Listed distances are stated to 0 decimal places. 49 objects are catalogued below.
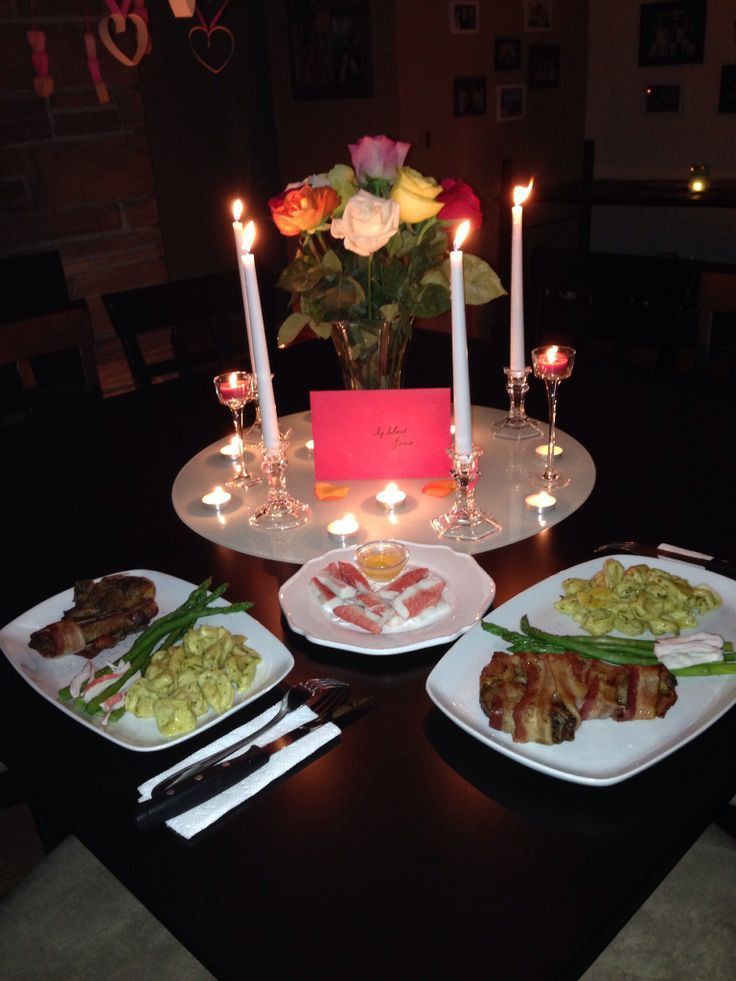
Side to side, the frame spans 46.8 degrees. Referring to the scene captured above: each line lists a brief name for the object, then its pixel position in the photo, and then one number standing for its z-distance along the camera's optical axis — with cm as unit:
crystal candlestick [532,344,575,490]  131
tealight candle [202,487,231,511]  132
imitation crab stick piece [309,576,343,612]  99
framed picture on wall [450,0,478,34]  449
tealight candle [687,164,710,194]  433
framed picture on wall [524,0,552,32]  496
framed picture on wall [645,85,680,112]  503
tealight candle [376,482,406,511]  126
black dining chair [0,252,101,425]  186
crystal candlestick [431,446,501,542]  115
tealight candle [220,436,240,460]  148
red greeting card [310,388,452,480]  126
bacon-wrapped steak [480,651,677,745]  78
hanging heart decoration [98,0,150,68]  277
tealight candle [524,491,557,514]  124
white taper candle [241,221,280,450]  119
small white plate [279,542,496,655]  93
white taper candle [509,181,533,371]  136
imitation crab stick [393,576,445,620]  96
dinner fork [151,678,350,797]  80
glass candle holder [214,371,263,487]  137
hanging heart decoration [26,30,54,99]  273
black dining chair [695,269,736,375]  181
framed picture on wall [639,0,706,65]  482
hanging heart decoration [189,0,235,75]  422
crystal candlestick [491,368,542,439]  148
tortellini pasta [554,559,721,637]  92
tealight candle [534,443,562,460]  141
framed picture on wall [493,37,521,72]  483
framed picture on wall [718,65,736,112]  475
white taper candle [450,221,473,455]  109
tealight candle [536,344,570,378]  131
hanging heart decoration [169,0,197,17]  247
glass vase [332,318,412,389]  131
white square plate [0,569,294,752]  83
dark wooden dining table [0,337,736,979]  63
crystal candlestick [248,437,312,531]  123
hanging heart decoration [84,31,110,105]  285
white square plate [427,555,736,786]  75
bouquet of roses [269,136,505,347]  123
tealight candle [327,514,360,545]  119
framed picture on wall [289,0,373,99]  439
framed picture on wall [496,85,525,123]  495
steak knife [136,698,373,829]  73
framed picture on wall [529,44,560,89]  509
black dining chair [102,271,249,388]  204
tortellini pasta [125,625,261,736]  84
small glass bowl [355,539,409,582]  103
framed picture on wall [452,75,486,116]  466
